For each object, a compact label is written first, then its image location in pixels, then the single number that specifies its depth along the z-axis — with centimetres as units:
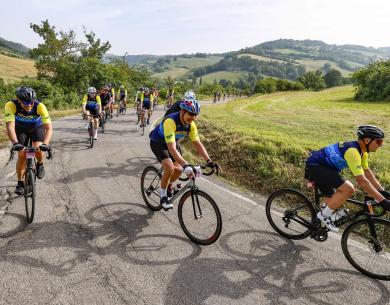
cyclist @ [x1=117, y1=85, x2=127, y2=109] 2381
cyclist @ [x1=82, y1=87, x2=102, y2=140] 1287
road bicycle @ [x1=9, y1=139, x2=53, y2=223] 585
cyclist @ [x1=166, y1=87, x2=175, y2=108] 3016
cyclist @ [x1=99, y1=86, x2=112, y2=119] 1642
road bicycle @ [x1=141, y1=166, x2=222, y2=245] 541
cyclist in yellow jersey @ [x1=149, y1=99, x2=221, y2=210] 557
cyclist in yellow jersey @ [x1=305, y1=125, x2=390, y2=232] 481
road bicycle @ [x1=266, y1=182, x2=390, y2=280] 498
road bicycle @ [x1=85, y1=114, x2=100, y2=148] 1229
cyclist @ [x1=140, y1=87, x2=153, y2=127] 1722
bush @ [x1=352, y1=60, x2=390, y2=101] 4435
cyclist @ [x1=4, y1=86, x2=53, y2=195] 631
